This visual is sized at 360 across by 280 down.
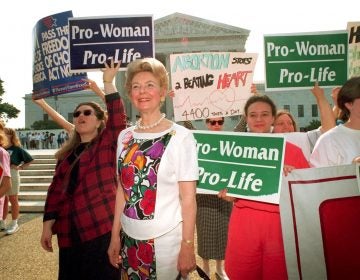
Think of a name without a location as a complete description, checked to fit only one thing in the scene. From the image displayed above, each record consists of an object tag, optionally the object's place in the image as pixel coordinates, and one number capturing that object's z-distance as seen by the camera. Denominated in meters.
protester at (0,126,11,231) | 3.11
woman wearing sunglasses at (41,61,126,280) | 2.61
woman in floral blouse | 1.96
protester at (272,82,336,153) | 2.96
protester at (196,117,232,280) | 3.92
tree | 50.59
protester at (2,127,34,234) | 6.57
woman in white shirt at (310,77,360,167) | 2.31
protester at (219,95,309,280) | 2.38
